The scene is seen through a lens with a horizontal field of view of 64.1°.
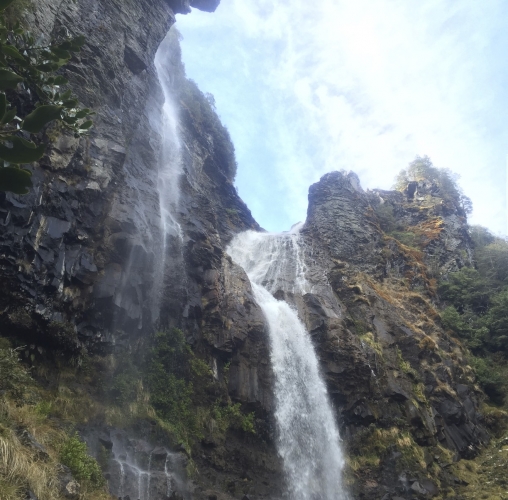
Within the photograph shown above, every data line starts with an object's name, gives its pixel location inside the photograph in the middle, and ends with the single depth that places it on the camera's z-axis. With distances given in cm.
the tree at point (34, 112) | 232
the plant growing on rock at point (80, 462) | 782
